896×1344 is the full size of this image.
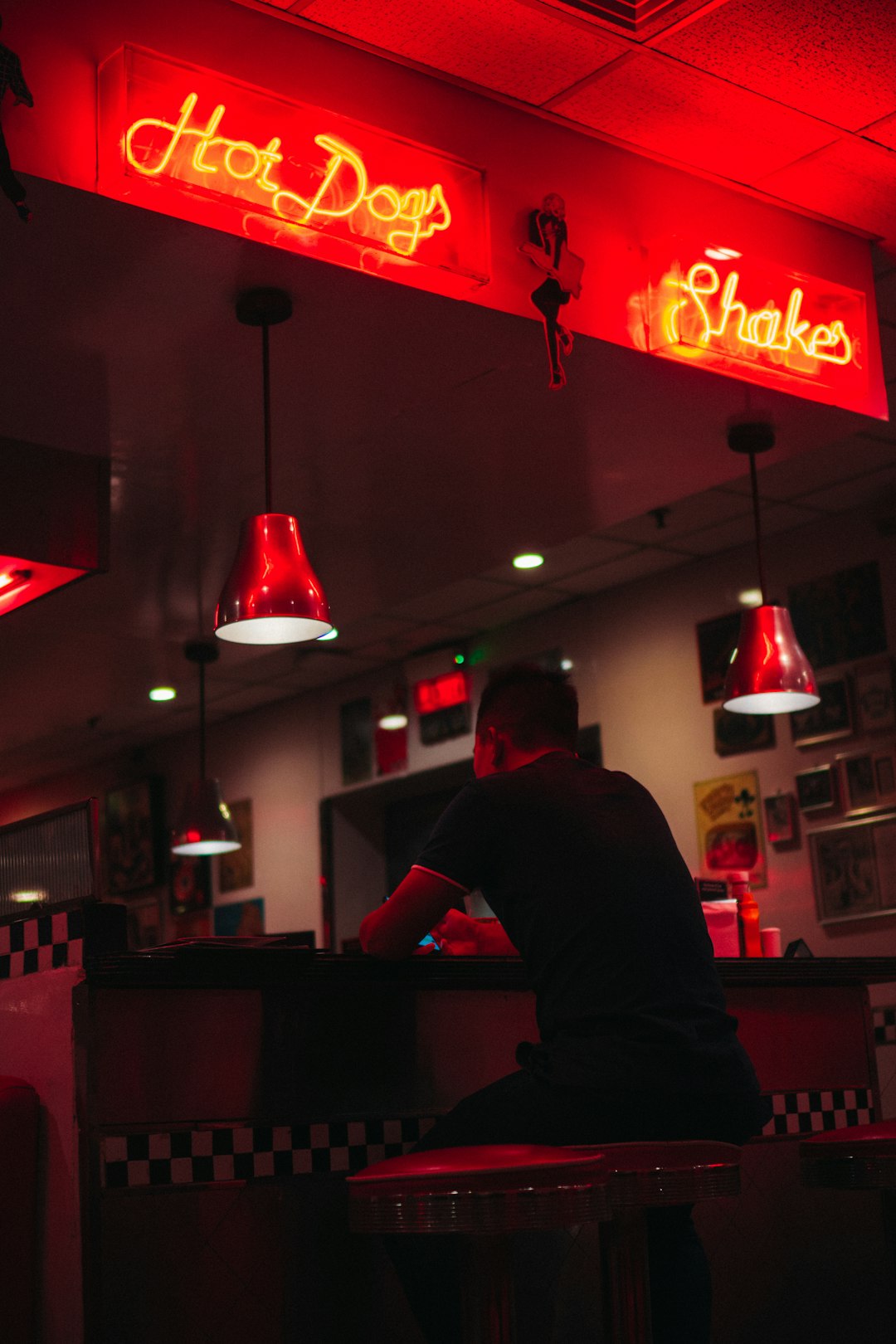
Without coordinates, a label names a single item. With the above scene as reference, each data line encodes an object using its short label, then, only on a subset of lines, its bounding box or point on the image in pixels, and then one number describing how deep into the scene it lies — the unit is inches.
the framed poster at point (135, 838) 396.5
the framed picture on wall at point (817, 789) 257.1
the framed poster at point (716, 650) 278.1
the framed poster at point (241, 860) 376.2
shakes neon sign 162.6
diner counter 107.7
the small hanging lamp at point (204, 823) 286.4
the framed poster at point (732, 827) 268.5
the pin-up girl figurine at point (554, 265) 149.3
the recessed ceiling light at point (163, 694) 345.4
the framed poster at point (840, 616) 255.0
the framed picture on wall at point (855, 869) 246.4
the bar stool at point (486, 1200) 87.4
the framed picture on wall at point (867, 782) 249.3
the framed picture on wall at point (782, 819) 262.8
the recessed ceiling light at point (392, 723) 339.6
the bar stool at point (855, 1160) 114.0
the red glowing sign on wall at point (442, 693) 325.7
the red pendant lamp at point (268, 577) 149.3
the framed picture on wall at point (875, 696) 250.7
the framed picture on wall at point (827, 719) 257.4
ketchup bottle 162.9
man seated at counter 99.7
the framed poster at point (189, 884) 385.7
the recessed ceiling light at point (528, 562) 275.7
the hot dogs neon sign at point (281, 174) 125.9
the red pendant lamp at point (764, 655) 185.0
